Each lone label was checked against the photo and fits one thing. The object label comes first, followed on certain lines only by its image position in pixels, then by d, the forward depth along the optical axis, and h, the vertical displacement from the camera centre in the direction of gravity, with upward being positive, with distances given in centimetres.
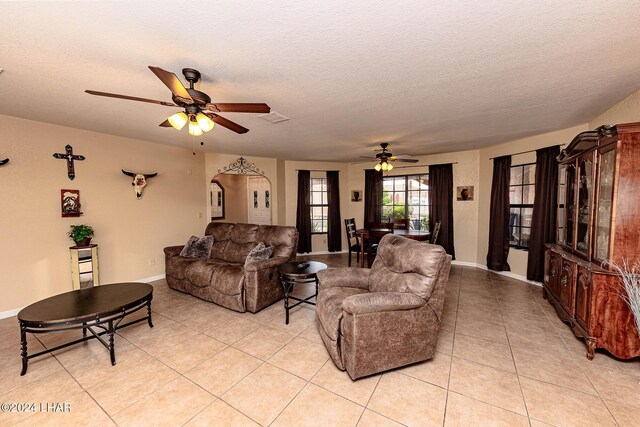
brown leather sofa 323 -92
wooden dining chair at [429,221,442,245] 482 -59
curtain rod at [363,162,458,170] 569 +86
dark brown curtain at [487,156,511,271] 486 -21
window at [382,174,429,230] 620 +7
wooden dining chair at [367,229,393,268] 486 -64
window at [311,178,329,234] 698 -11
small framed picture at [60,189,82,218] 362 -2
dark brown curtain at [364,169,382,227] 666 +15
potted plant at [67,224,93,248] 356 -45
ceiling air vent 318 +109
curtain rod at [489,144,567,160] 397 +88
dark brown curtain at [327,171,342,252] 691 -30
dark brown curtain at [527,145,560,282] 408 -12
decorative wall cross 362 +62
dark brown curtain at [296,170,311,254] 667 -24
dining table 464 -60
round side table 296 -83
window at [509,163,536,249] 464 -2
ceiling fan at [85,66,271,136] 197 +76
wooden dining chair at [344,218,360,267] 557 -68
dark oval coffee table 207 -94
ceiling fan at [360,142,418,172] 463 +78
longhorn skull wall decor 427 +35
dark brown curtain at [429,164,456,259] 575 +2
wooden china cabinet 222 -35
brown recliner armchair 198 -94
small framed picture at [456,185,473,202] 557 +20
